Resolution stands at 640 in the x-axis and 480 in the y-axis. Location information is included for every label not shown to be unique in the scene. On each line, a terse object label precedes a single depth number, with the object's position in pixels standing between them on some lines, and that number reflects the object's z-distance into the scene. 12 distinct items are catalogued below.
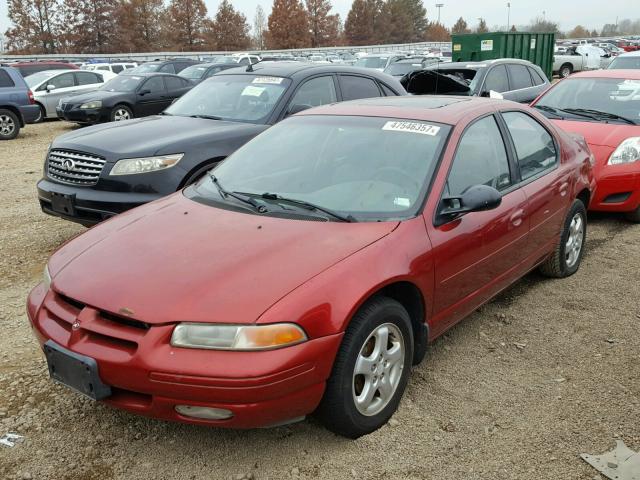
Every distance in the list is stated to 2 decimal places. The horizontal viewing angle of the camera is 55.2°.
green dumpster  18.03
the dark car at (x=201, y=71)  17.08
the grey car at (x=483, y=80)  10.15
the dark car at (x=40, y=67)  21.11
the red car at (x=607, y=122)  6.37
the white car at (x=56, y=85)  16.89
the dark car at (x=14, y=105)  13.42
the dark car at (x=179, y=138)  5.21
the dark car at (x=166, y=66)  19.84
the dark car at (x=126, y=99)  13.83
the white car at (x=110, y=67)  25.81
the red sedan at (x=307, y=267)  2.48
